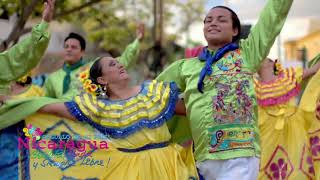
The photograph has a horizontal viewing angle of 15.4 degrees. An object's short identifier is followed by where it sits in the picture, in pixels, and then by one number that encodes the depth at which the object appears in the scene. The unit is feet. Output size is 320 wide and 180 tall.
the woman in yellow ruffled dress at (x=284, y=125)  30.56
